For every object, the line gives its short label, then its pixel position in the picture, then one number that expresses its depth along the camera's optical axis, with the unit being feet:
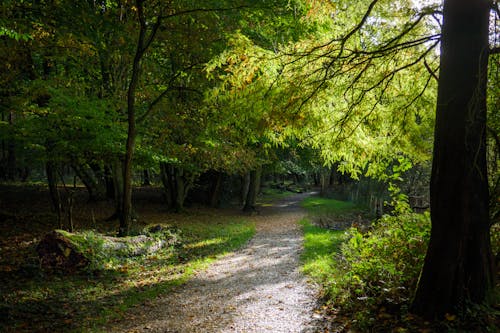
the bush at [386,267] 16.46
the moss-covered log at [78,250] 25.93
